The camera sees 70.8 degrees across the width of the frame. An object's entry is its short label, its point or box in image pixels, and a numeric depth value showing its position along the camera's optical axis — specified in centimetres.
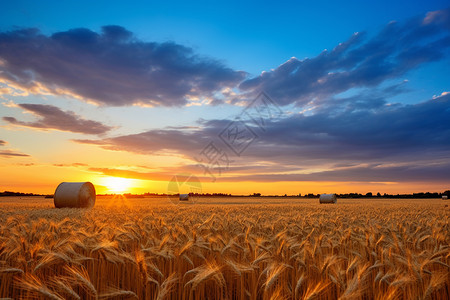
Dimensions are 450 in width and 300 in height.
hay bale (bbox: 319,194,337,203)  3625
